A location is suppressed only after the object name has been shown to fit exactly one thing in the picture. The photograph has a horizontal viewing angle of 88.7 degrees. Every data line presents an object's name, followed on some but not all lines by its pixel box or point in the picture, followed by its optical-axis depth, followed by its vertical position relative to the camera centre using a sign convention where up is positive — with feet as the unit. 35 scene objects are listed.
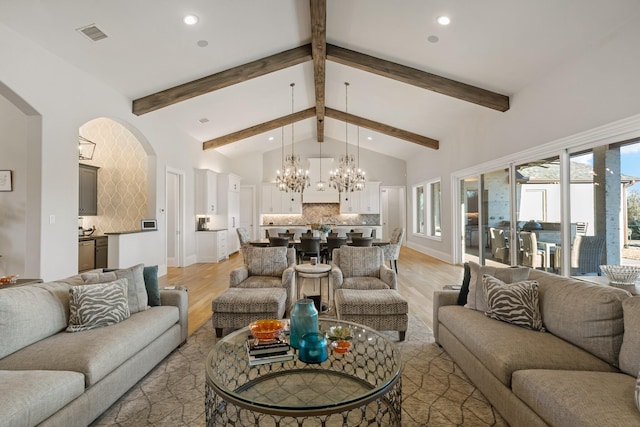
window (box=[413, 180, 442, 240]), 29.89 +0.66
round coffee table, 4.89 -3.13
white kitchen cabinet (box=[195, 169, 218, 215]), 26.71 +2.07
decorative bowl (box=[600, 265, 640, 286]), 8.16 -1.51
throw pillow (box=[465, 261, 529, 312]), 8.75 -1.69
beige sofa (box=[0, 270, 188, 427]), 5.02 -2.68
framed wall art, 13.19 +1.42
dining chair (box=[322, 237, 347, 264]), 20.21 -1.64
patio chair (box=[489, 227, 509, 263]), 18.92 -1.80
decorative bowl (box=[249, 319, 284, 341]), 7.04 -2.53
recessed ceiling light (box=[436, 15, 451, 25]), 12.47 +7.54
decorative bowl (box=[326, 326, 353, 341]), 7.16 -2.65
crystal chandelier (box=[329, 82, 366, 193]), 24.48 +3.05
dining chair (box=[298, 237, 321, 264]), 19.99 -1.84
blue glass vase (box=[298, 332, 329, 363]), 6.19 -2.55
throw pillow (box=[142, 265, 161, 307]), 9.54 -2.05
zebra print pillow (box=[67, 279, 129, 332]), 7.52 -2.15
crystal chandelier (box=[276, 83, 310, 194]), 23.69 +2.73
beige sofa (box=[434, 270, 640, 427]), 4.70 -2.63
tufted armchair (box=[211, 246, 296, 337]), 10.27 -2.57
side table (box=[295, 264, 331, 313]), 12.71 -2.15
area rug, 6.52 -4.05
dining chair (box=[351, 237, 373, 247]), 19.92 -1.59
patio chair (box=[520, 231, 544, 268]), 16.14 -1.84
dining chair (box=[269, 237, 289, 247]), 20.07 -1.58
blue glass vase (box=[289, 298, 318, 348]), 6.68 -2.17
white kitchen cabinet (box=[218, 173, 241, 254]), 29.60 +1.06
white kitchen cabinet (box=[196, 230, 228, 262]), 26.40 -2.45
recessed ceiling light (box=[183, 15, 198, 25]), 12.47 +7.57
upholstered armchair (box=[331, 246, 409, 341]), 10.02 -2.56
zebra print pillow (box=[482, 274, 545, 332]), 7.60 -2.13
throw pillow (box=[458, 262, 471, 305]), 9.73 -2.21
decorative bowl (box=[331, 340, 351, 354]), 6.56 -2.67
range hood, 35.40 +2.77
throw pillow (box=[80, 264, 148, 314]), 8.63 -1.73
